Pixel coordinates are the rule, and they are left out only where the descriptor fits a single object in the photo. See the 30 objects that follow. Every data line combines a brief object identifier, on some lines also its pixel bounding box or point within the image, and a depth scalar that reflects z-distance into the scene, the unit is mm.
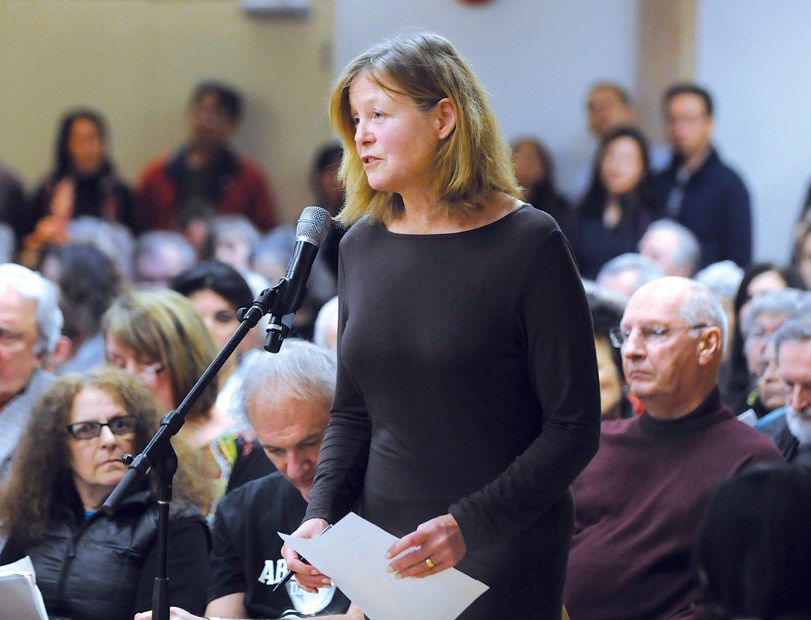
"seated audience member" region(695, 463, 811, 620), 3541
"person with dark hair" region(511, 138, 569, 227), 14336
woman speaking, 4219
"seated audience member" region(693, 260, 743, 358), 10180
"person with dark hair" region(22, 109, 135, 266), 15094
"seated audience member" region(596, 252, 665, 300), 10523
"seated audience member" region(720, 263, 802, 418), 9219
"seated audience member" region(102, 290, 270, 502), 7559
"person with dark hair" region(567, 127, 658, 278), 13109
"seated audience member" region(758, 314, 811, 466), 6730
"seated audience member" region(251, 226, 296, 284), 12523
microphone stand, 4383
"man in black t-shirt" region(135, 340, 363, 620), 5977
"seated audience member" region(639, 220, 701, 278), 12008
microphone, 4422
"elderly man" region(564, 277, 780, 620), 5969
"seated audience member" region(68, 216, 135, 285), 14016
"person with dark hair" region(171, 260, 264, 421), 9086
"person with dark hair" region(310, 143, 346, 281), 15014
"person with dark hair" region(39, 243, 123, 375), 9930
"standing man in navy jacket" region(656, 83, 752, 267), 13430
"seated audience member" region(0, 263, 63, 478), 7840
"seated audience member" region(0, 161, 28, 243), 15070
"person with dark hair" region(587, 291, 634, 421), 7633
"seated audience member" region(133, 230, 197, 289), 13148
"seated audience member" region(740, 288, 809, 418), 8766
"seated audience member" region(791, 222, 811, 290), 10757
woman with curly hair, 6098
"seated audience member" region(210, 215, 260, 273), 13617
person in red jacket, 15828
